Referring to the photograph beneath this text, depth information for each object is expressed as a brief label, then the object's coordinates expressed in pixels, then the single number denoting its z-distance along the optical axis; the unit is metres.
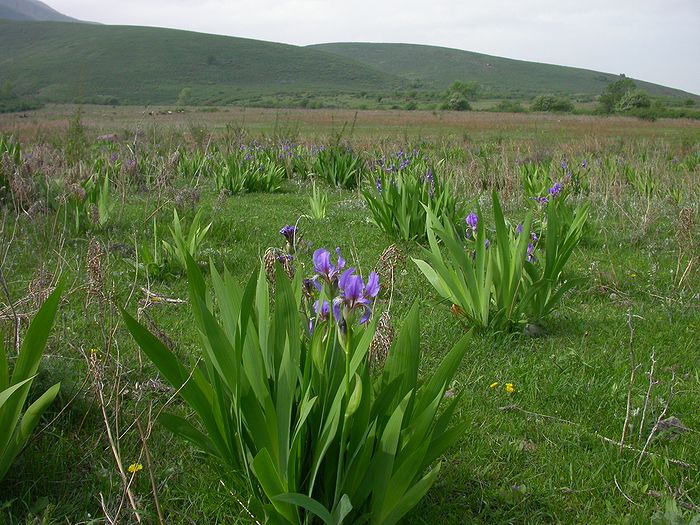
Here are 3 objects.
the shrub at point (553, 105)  48.19
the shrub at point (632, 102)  43.38
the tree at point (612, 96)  45.83
